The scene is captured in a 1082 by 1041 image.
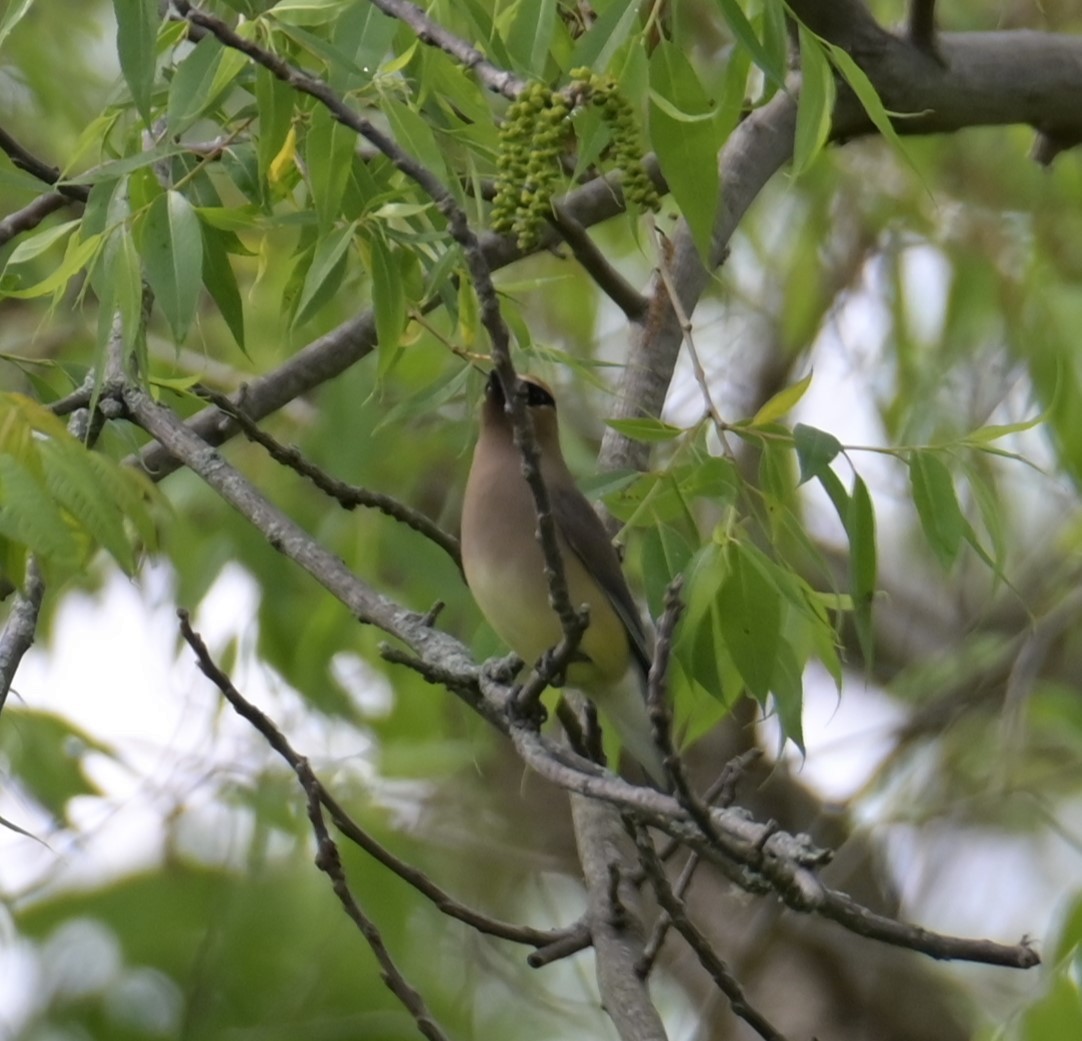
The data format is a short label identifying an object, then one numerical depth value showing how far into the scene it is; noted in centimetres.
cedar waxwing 727
